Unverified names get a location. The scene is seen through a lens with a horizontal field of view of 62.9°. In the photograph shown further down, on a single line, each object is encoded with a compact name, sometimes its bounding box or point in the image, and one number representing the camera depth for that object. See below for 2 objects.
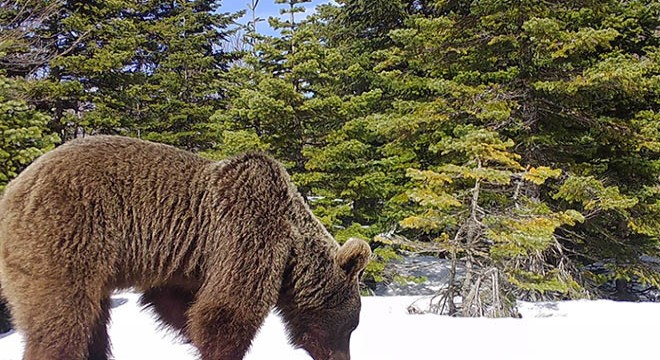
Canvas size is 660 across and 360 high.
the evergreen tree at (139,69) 11.96
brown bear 2.95
